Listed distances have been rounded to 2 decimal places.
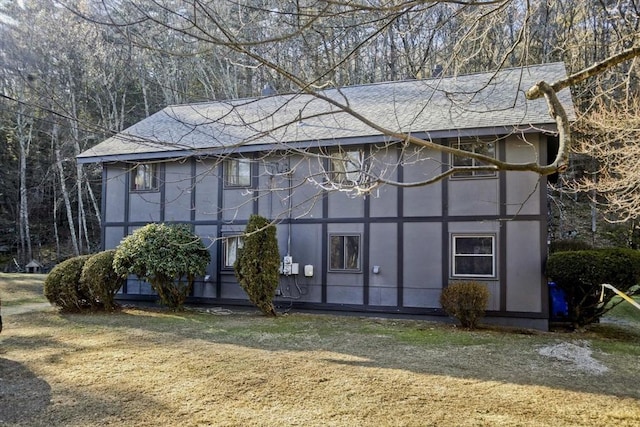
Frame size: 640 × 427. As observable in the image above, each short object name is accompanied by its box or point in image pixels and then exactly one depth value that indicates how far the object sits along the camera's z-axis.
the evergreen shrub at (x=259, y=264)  10.32
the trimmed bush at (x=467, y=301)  9.16
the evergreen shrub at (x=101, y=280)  10.59
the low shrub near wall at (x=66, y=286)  10.70
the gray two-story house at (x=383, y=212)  9.76
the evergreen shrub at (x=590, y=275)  8.33
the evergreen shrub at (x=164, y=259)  10.56
